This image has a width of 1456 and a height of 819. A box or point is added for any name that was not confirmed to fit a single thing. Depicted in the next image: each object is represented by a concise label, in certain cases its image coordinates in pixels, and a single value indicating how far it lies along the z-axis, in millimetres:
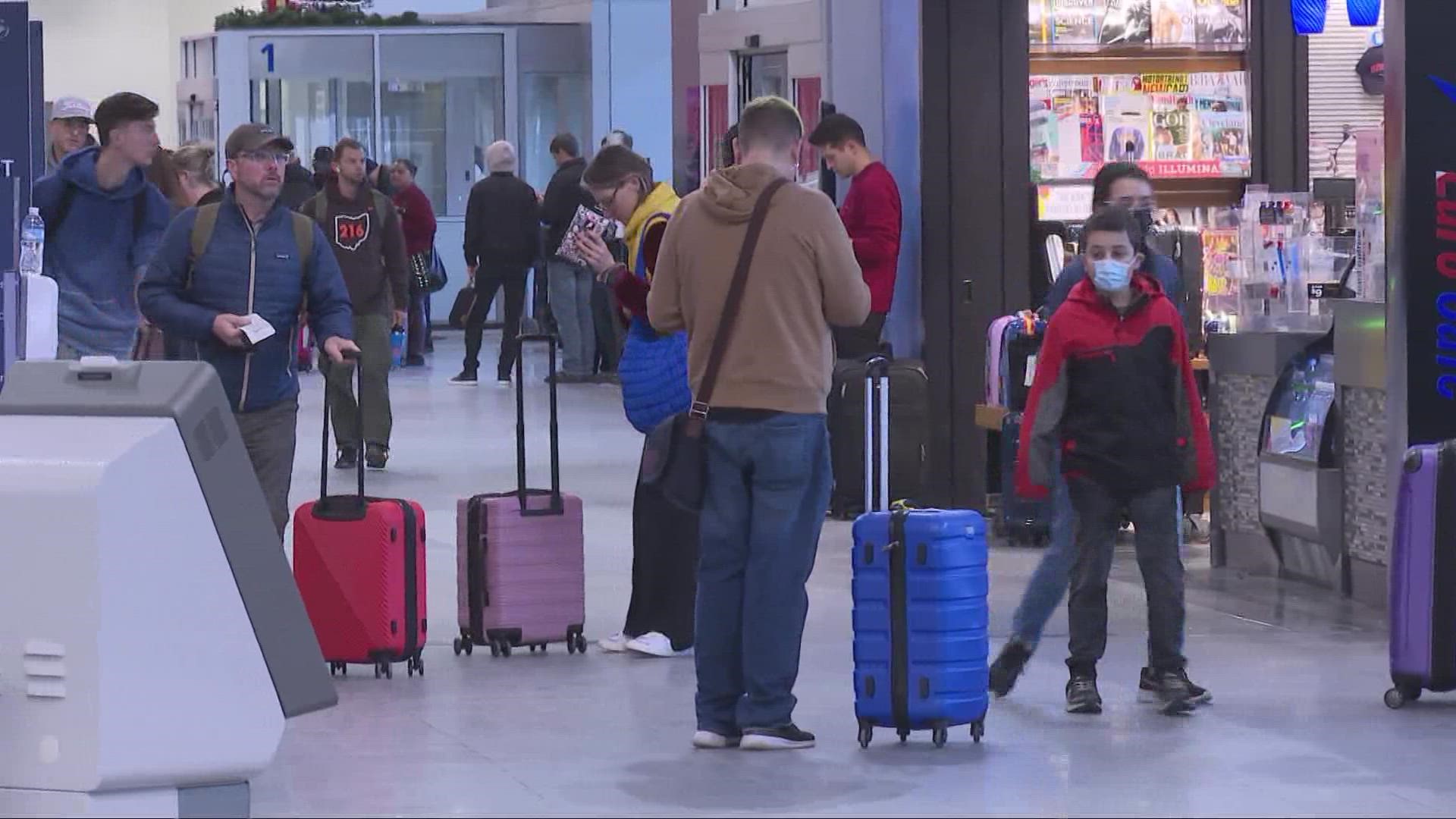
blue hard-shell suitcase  12695
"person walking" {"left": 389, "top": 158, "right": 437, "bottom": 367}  39000
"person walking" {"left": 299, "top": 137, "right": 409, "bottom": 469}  26562
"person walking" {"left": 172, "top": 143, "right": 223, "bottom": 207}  22297
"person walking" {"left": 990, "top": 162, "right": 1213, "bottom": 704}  13945
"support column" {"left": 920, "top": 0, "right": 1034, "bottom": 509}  22797
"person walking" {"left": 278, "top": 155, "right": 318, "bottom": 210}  37406
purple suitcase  13797
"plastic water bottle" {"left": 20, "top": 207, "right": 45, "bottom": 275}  15828
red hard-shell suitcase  14937
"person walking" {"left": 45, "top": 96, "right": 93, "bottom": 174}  22172
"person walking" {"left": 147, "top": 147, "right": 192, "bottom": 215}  22922
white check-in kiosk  9992
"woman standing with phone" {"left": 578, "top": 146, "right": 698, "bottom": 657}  15789
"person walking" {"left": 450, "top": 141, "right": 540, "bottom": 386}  37312
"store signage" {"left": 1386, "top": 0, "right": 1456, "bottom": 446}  16031
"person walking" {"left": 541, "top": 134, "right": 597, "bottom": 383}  35281
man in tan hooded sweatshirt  12633
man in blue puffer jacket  14617
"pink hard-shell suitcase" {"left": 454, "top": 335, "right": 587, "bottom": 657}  15750
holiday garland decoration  49156
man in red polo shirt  22187
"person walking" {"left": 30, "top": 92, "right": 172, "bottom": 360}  17359
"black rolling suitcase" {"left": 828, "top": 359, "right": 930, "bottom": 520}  22547
